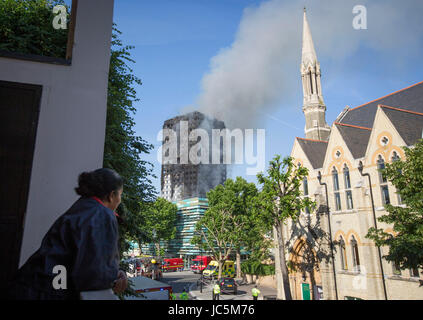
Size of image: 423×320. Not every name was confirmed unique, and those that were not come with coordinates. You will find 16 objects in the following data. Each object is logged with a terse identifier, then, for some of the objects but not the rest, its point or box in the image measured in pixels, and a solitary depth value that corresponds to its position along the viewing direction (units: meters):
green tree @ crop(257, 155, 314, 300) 21.42
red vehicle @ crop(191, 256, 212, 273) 50.40
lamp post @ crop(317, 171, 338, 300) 24.41
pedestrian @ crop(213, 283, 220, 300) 19.50
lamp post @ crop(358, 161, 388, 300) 20.91
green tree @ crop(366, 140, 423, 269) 12.67
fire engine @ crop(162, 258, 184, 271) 54.14
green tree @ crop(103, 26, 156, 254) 8.88
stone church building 21.31
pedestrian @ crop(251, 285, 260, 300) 18.09
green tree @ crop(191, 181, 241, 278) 38.25
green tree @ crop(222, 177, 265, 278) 39.94
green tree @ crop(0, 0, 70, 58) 7.97
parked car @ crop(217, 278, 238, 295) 28.12
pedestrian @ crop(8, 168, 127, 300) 1.57
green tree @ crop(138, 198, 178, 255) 58.70
